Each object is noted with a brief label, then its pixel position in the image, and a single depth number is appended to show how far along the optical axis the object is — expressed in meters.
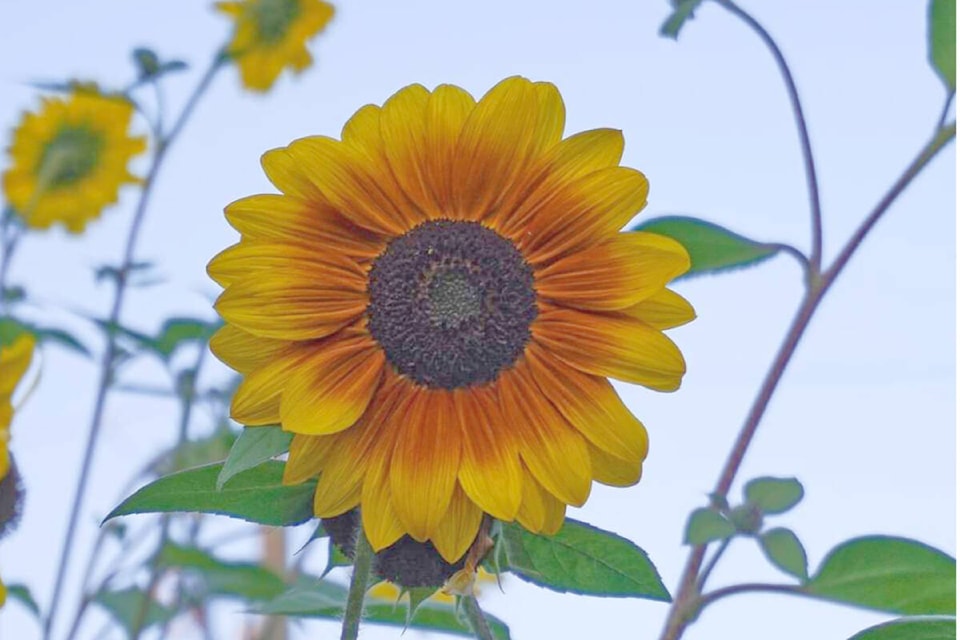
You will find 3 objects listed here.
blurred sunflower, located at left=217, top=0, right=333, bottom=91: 2.75
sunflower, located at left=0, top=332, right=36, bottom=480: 1.54
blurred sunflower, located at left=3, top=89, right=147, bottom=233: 2.89
